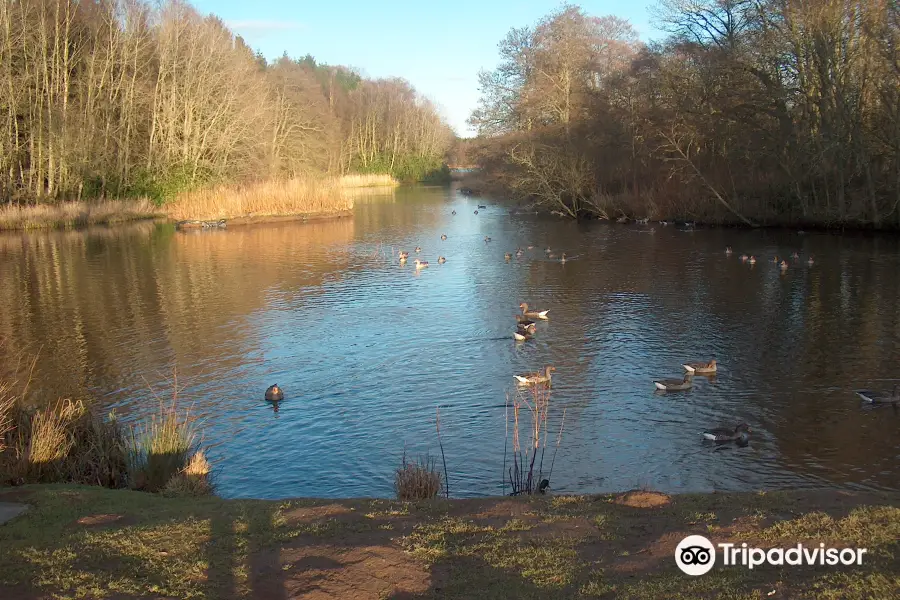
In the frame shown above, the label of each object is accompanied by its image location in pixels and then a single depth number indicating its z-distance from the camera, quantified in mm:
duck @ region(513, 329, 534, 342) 17281
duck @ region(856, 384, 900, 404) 12219
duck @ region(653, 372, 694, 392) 13383
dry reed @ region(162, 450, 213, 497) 8358
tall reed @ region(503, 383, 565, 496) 9141
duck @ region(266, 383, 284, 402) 13297
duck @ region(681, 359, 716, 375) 14199
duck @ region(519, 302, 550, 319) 19234
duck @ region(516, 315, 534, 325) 18219
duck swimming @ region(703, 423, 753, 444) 10891
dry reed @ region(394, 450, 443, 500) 8086
